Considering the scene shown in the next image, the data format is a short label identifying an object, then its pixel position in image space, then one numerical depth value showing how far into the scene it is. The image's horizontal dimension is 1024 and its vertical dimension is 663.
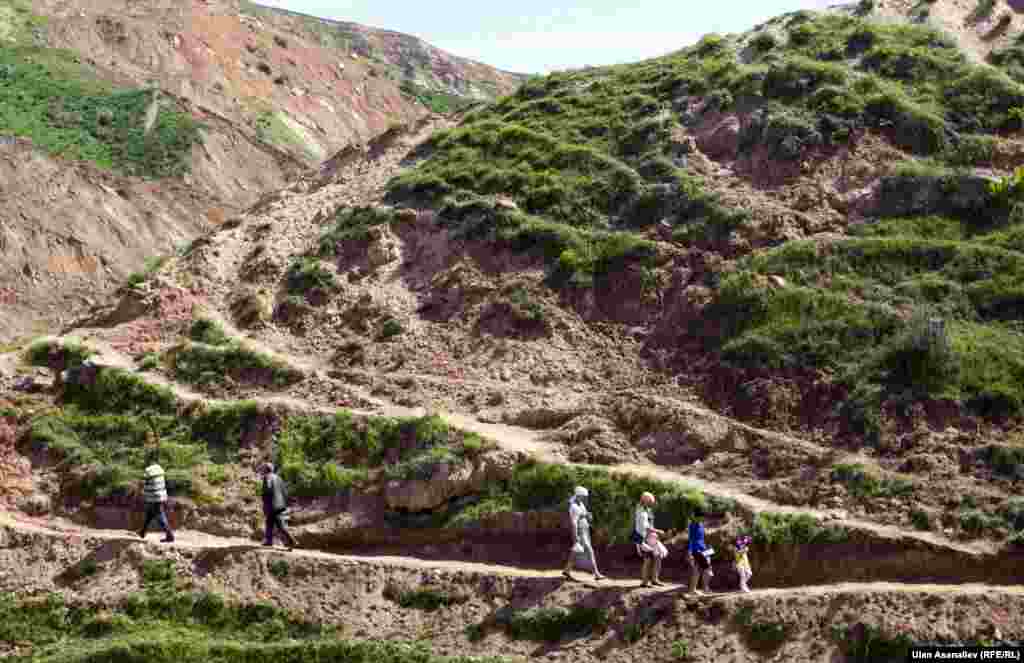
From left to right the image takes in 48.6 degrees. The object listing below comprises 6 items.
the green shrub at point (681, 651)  13.22
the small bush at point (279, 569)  15.60
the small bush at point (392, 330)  20.47
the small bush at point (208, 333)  20.95
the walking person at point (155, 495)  16.20
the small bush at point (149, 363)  20.53
